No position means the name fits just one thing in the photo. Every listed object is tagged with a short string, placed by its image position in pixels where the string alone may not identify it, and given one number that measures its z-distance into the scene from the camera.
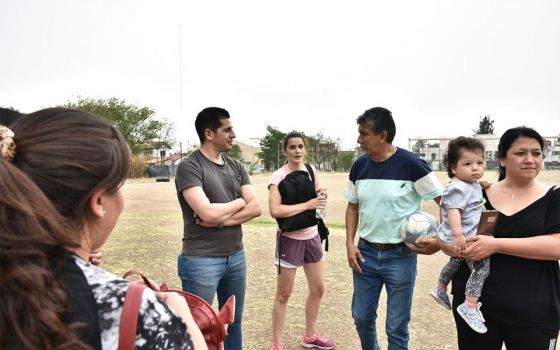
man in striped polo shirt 3.23
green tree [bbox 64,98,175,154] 45.88
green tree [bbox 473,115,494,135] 79.00
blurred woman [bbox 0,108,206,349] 0.91
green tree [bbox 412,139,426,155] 63.22
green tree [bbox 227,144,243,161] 71.86
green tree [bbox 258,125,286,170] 66.00
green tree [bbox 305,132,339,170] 68.62
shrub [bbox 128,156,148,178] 43.44
